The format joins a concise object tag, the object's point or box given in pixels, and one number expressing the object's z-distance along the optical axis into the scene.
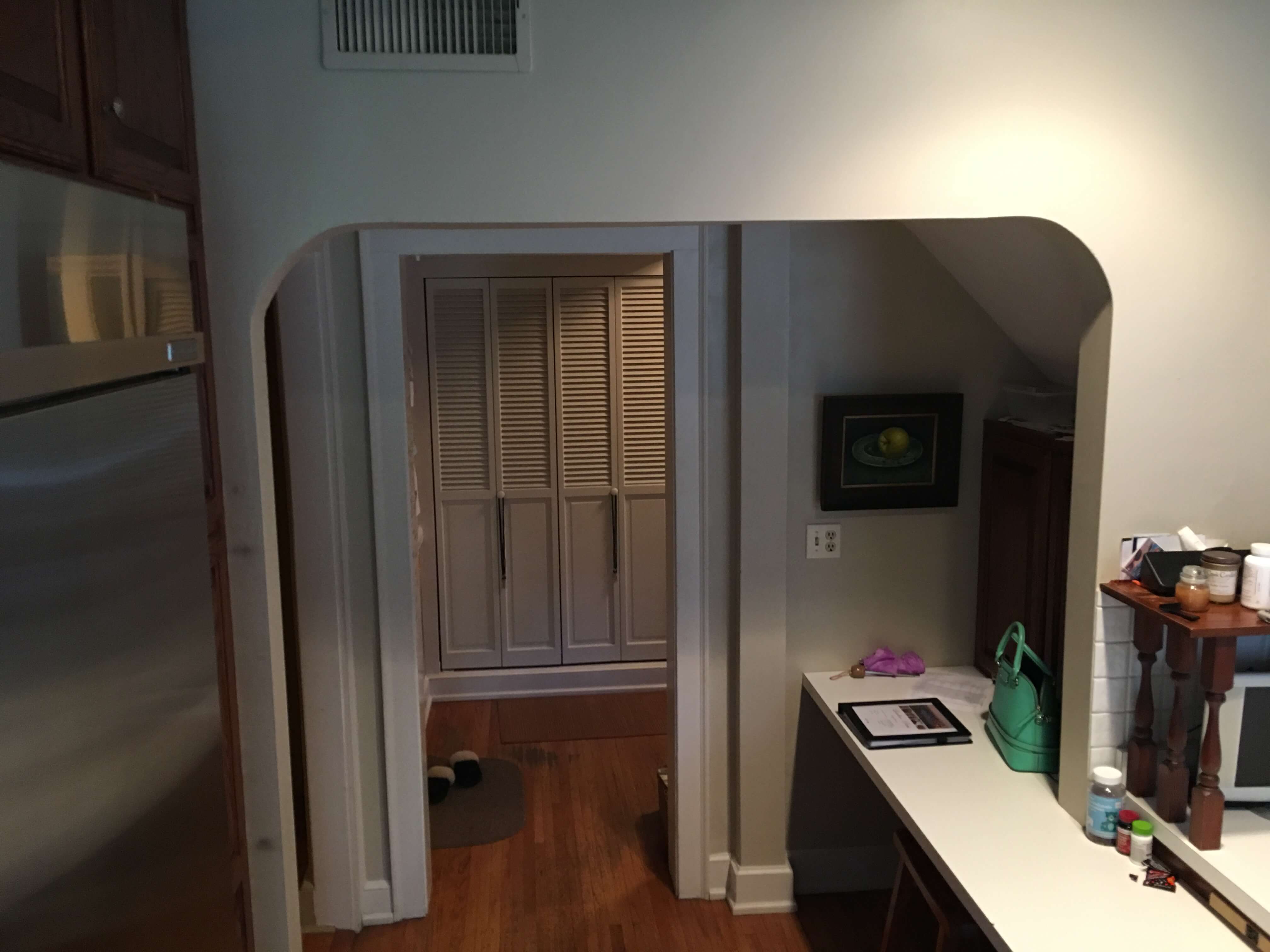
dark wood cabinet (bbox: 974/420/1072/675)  2.58
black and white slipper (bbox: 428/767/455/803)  3.81
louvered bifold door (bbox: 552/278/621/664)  4.52
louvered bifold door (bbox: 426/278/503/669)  4.44
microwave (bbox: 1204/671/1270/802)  1.83
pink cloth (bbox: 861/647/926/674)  3.00
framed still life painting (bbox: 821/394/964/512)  2.91
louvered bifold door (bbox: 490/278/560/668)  4.48
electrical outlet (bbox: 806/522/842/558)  2.98
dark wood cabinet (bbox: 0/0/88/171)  1.04
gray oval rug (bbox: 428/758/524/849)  3.59
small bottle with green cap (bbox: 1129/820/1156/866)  1.90
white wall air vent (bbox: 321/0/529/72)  1.59
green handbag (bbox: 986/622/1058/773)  2.35
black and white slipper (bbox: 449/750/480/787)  3.94
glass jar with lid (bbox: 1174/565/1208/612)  1.78
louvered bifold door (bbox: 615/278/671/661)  4.56
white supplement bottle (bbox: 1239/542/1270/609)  1.78
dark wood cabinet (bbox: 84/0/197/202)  1.25
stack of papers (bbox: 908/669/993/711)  2.83
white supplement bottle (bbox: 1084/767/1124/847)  1.96
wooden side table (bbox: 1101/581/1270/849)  1.75
